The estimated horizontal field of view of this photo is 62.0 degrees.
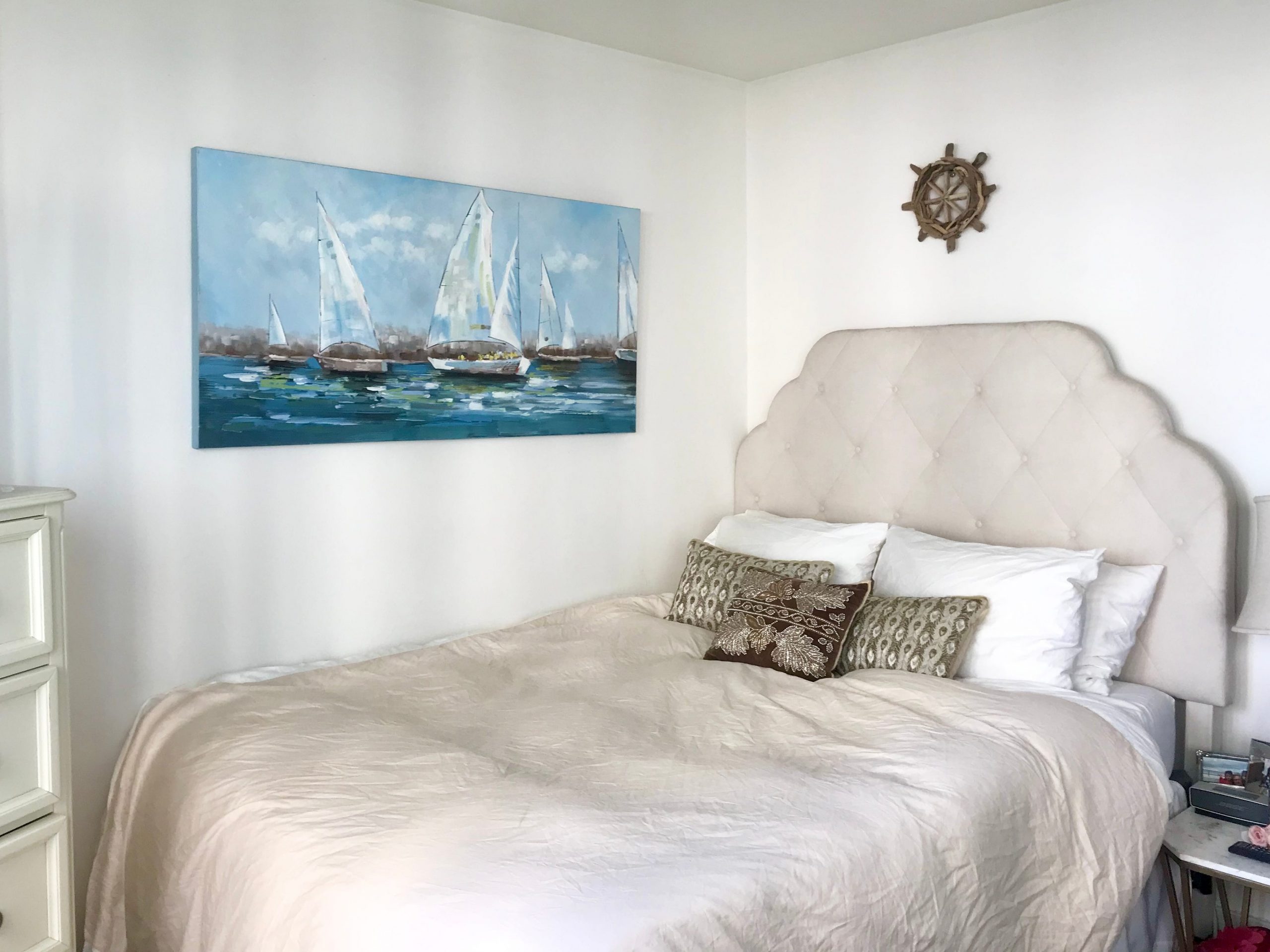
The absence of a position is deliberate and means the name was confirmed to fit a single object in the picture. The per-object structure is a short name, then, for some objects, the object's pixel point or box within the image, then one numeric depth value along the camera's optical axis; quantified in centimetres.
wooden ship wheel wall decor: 321
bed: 167
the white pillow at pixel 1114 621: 273
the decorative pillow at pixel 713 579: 314
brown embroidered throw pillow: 276
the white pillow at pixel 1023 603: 266
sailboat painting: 260
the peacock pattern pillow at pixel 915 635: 268
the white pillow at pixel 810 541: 319
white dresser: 185
